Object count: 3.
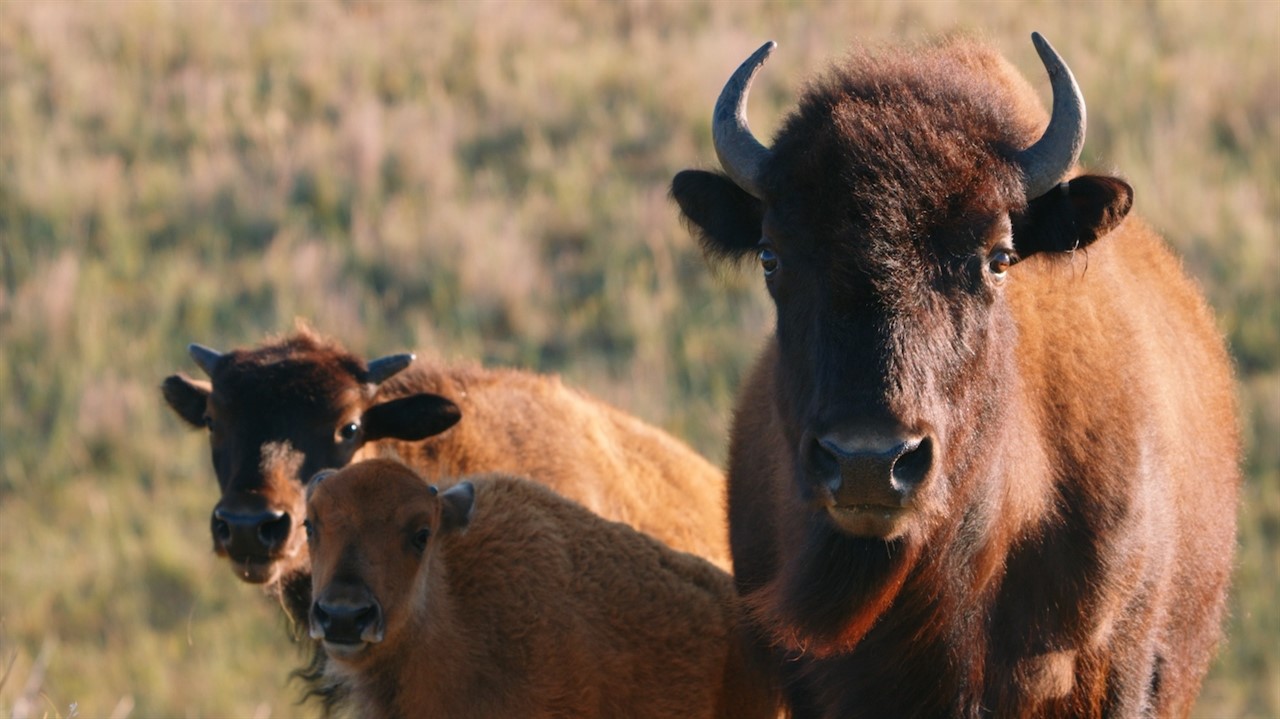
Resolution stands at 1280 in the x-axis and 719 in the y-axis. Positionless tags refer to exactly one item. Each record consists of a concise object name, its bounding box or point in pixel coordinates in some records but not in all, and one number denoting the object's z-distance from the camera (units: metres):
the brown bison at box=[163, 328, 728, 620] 14.69
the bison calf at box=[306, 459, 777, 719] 11.94
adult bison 9.78
